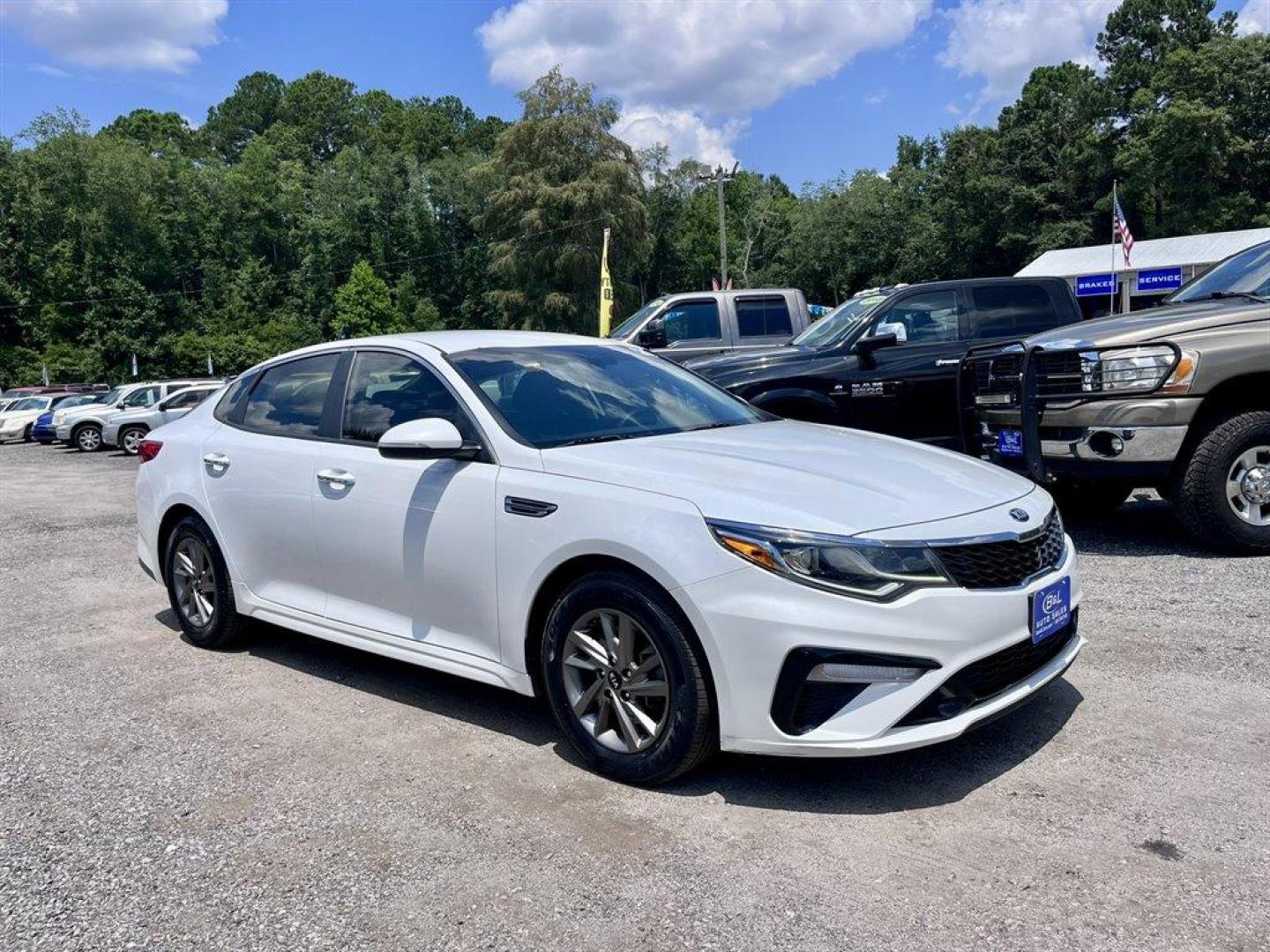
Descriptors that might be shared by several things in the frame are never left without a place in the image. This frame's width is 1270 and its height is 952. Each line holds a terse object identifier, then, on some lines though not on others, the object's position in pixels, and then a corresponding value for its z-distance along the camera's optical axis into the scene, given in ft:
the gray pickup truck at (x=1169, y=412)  20.04
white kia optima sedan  10.21
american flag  87.40
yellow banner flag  77.05
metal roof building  114.62
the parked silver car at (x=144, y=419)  75.66
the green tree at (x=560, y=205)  163.22
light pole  110.63
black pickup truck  28.09
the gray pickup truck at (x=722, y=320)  43.93
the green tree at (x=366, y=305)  202.08
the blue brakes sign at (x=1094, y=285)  119.85
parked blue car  92.29
